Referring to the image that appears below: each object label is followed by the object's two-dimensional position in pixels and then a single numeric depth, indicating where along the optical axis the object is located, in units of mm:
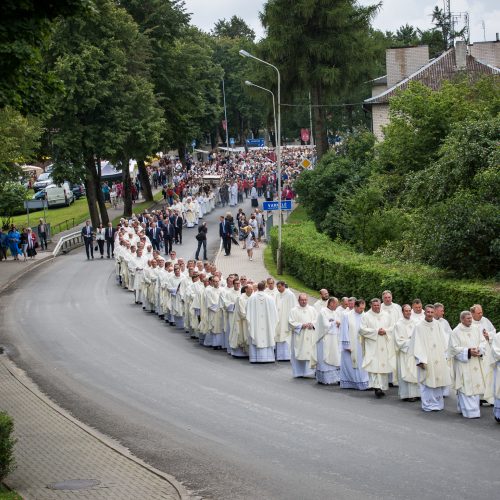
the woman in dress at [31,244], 48281
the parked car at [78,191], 80000
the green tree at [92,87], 55812
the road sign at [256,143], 116406
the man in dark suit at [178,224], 51594
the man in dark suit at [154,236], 48731
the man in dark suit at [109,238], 48531
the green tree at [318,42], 61344
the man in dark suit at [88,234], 47500
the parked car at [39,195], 73812
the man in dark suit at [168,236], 49031
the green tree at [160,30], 67625
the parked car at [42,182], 80125
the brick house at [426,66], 58719
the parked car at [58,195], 75188
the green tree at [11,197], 51500
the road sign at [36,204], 67825
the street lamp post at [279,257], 40400
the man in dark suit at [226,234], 46594
